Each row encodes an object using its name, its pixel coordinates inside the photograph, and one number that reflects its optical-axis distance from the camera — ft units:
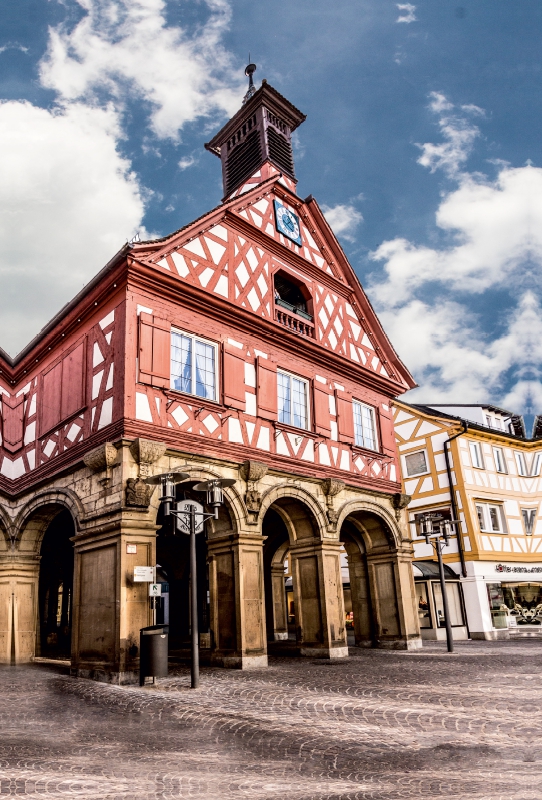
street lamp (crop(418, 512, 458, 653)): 51.96
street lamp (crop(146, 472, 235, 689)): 30.58
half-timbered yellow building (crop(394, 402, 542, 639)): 75.25
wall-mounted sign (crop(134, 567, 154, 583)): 34.45
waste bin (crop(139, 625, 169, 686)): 31.48
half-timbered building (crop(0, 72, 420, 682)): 37.68
